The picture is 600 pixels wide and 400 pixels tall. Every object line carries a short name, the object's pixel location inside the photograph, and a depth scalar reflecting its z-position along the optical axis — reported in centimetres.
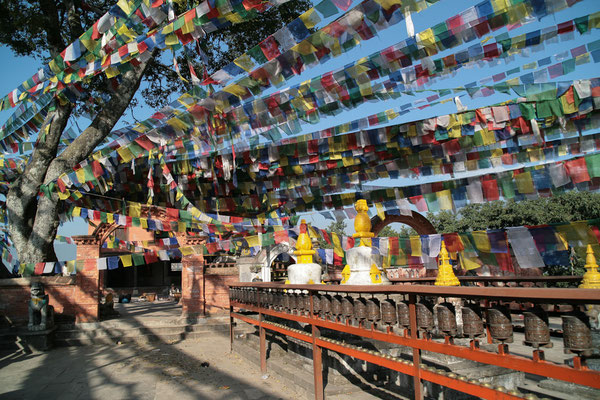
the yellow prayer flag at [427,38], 514
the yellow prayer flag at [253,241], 949
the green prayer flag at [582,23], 472
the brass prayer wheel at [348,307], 412
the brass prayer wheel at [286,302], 549
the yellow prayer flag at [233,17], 520
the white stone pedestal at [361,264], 596
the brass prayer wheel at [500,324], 264
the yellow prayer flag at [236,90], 633
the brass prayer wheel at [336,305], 428
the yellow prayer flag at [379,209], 903
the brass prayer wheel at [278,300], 576
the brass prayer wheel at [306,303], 502
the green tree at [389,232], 4687
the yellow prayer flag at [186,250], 1069
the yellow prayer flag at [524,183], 692
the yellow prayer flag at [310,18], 464
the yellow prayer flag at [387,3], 438
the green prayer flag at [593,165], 586
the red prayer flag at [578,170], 616
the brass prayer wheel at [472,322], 282
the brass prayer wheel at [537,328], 246
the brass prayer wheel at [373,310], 374
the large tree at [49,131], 1067
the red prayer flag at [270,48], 534
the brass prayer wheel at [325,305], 450
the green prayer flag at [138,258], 1024
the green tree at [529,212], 2458
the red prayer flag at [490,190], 739
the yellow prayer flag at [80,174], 943
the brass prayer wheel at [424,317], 313
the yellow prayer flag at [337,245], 924
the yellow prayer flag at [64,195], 1027
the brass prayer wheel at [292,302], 531
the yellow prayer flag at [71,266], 1070
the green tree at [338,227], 5241
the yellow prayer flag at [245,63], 569
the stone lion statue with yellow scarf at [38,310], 982
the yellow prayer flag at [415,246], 856
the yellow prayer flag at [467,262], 796
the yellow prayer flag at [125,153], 837
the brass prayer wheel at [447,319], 295
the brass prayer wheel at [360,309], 386
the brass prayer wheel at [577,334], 228
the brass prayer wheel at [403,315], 334
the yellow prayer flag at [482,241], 734
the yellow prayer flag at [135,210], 1115
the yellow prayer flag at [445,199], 809
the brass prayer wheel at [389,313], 354
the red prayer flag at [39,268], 1049
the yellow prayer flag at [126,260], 1031
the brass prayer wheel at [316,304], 468
